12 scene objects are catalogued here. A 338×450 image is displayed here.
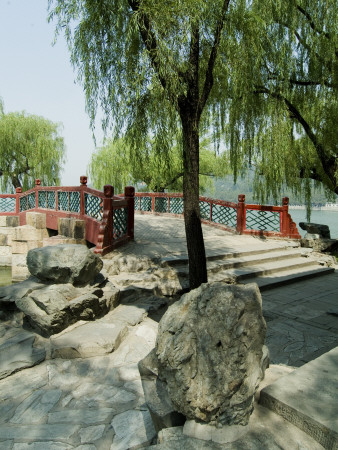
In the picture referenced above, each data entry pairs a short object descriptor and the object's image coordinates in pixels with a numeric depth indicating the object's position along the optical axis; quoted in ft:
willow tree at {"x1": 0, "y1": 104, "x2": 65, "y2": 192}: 57.52
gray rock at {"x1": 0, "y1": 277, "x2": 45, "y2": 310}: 14.87
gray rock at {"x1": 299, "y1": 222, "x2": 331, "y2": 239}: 32.30
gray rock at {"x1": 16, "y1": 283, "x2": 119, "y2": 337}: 13.32
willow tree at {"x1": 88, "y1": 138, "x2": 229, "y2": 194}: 59.06
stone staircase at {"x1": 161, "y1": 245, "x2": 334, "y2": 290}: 21.13
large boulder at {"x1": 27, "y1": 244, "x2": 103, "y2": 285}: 15.15
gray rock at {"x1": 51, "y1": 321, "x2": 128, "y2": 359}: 12.11
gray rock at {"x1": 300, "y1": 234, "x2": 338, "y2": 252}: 30.71
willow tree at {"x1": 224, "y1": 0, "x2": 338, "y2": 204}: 19.10
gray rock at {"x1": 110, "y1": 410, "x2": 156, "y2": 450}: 7.89
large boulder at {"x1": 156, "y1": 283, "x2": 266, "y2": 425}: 6.34
